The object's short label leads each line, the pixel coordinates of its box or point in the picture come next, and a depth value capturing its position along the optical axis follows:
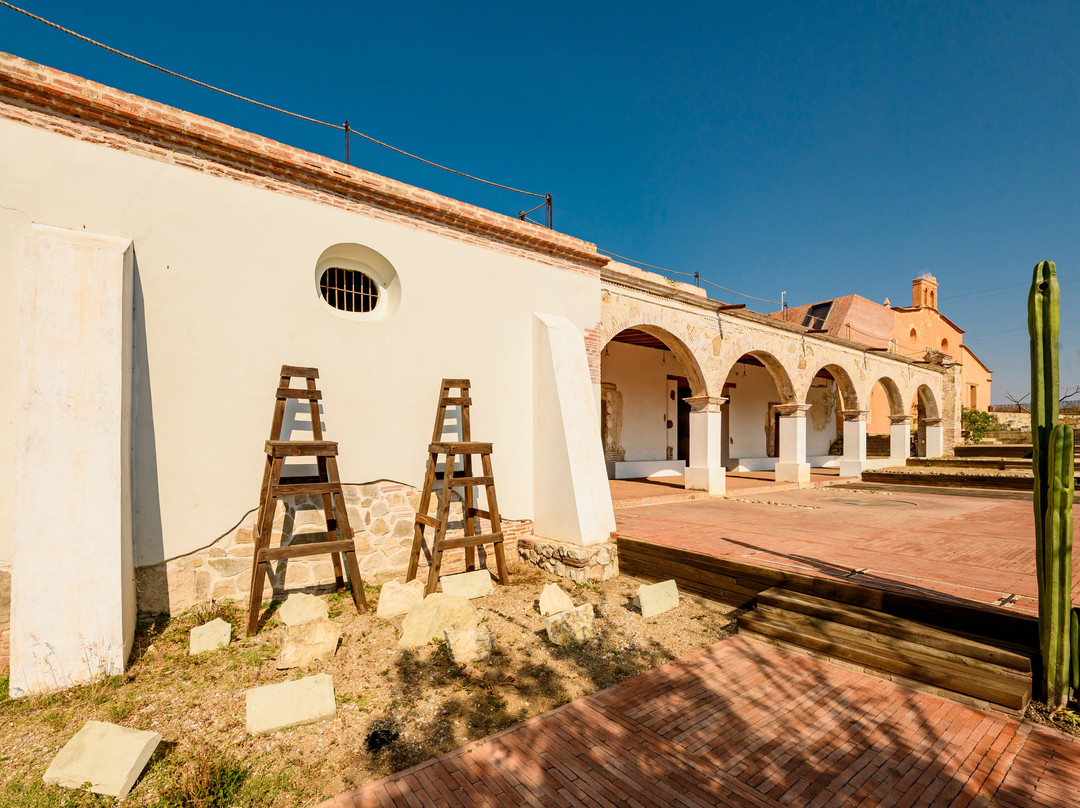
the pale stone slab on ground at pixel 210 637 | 4.13
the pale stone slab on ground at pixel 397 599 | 4.83
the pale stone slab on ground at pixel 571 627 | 4.34
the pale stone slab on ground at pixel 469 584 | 5.36
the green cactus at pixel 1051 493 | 3.12
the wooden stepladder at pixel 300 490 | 4.45
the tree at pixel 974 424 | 23.95
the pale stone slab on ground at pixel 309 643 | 3.92
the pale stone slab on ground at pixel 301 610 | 4.55
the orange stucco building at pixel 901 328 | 23.19
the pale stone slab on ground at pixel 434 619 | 4.25
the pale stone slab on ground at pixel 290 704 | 3.10
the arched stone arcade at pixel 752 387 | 10.16
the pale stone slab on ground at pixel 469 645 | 4.01
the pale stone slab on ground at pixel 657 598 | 4.97
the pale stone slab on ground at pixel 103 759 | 2.60
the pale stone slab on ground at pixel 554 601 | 4.85
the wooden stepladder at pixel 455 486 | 5.34
